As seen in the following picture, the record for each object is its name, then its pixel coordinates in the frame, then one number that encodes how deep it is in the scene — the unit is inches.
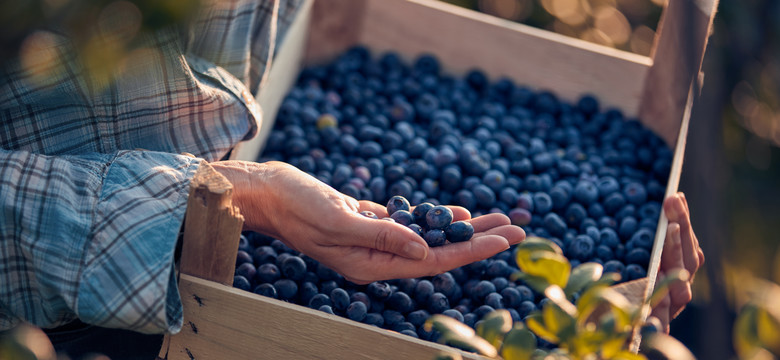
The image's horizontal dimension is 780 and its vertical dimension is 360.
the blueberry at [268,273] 37.5
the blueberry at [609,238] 40.2
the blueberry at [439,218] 35.6
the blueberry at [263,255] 38.1
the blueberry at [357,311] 36.3
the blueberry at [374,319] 36.4
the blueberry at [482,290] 37.6
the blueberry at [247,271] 37.5
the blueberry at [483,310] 36.9
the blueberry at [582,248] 39.7
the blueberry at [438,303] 37.0
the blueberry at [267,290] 36.8
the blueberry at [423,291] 37.2
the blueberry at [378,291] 36.9
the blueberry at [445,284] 37.5
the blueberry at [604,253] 39.9
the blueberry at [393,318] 36.5
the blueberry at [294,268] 37.6
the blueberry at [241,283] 37.1
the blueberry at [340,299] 36.7
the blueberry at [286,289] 37.1
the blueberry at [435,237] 35.6
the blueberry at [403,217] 36.1
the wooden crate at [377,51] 33.6
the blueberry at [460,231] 35.6
